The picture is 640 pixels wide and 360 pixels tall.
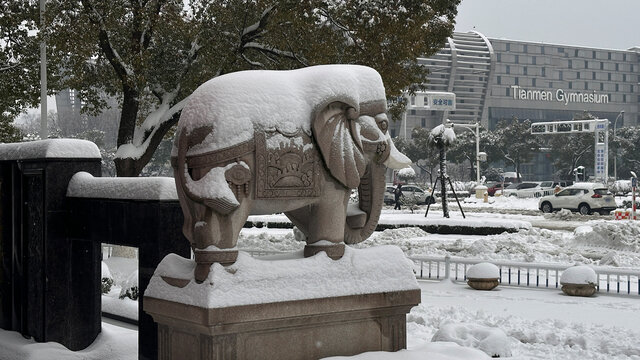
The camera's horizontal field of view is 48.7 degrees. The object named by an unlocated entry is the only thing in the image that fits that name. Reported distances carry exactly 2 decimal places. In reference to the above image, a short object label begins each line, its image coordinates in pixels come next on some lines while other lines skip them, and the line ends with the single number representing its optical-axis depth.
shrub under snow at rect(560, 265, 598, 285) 12.39
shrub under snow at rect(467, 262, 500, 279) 13.08
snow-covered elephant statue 5.19
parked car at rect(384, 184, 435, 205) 42.09
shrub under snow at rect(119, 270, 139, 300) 10.90
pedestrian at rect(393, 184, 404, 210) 35.75
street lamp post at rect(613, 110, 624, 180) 64.99
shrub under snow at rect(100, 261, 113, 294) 12.01
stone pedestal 5.09
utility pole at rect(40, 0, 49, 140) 17.33
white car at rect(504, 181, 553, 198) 48.84
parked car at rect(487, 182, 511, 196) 54.25
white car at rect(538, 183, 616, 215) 33.03
